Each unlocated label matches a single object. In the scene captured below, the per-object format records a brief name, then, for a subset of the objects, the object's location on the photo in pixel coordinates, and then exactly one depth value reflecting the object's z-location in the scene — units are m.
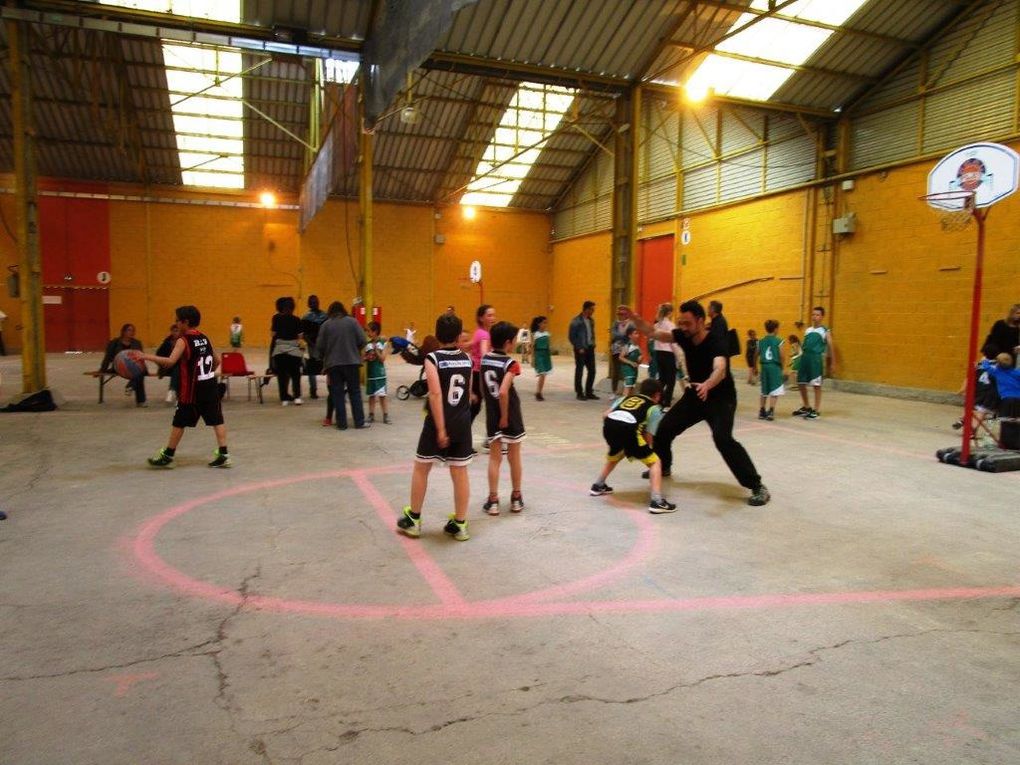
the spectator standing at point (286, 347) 11.39
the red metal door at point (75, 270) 22.92
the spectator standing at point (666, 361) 10.84
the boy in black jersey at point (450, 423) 4.71
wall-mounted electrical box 15.06
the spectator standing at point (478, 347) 6.43
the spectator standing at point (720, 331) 5.95
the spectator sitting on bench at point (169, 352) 11.58
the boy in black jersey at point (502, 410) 5.43
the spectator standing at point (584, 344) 13.02
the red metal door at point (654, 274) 21.56
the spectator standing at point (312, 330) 11.79
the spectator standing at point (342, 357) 9.57
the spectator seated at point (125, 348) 11.71
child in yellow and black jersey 5.69
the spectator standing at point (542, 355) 13.64
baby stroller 12.94
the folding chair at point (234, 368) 12.05
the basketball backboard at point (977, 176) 7.39
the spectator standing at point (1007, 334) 9.38
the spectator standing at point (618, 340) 12.35
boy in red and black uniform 6.82
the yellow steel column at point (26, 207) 10.78
